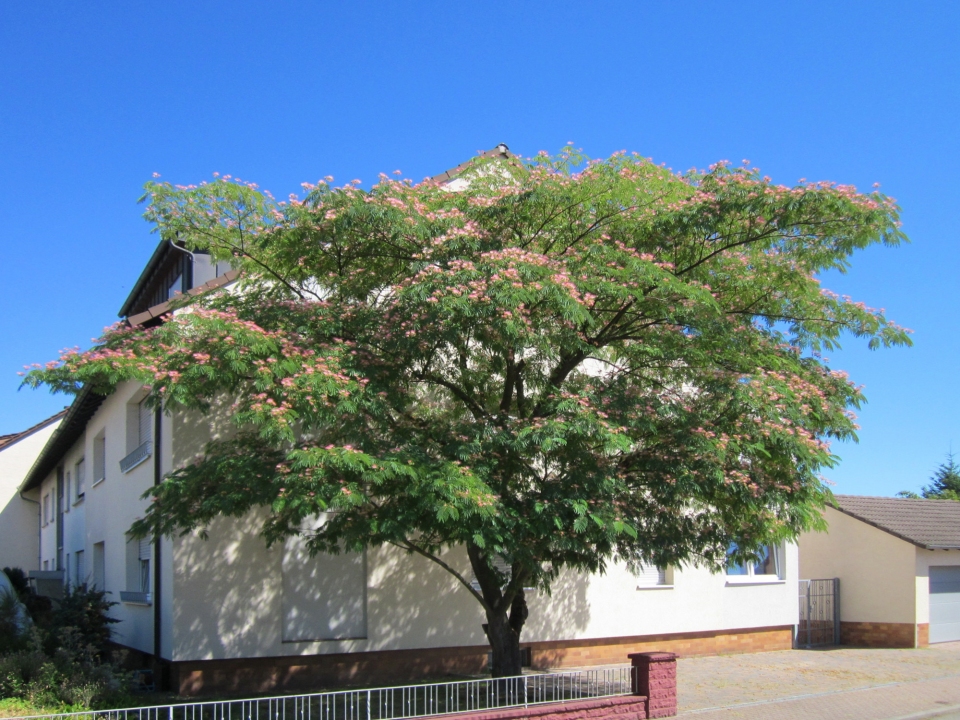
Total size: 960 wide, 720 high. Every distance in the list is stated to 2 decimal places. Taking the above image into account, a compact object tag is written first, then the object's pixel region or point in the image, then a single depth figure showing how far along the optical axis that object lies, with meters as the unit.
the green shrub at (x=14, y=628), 12.98
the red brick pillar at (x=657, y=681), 11.51
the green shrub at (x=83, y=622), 13.88
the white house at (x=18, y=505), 31.91
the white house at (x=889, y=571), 20.42
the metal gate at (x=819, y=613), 20.78
